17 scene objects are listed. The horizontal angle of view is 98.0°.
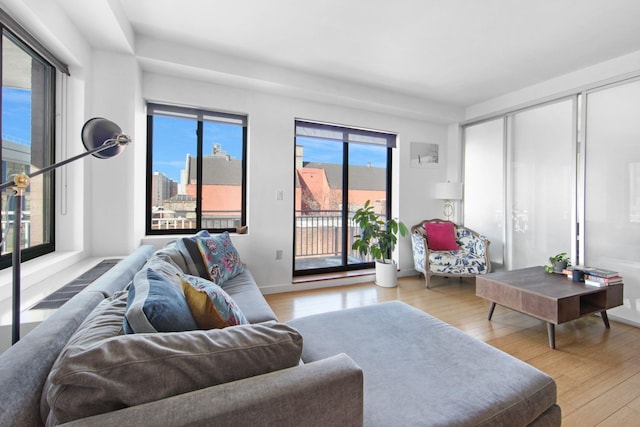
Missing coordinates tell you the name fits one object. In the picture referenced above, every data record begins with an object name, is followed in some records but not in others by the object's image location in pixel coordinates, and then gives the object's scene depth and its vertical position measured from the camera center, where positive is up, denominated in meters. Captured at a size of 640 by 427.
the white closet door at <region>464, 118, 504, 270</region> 3.84 +0.47
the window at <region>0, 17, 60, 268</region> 1.65 +0.54
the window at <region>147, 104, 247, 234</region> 3.09 +0.49
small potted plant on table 2.71 -0.48
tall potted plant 3.71 -0.37
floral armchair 3.60 -0.49
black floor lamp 0.86 +0.25
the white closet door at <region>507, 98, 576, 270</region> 3.13 +0.39
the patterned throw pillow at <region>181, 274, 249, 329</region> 1.01 -0.36
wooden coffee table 2.12 -0.66
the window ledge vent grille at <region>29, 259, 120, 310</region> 1.30 -0.43
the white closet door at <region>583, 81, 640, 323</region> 2.64 +0.30
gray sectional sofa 0.62 -0.45
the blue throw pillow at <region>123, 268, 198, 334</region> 0.85 -0.32
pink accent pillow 3.97 -0.32
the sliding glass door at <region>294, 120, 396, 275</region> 3.93 +0.43
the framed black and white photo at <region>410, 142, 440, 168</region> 4.28 +0.93
